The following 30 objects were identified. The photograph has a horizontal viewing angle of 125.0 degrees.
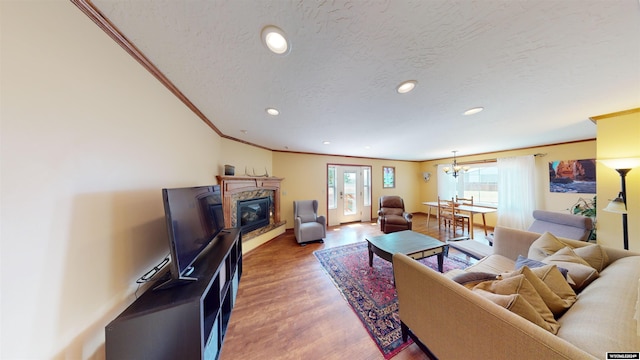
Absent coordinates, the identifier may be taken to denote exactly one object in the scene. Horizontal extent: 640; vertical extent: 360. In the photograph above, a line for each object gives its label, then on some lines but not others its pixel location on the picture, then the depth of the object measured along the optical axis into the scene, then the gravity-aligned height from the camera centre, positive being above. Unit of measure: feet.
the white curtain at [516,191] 12.20 -1.03
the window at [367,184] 16.43 -0.53
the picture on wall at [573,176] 10.45 +0.05
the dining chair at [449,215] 12.47 -2.84
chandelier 14.02 +0.88
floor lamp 5.83 -0.65
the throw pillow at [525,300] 2.60 -2.10
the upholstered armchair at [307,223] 10.78 -2.97
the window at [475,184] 14.42 -0.58
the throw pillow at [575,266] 3.62 -2.12
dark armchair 11.58 -2.73
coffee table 6.89 -2.97
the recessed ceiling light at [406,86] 4.37 +2.53
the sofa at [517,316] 2.20 -2.23
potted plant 9.36 -1.90
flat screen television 3.32 -1.08
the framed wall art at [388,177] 17.34 +0.21
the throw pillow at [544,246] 5.00 -2.14
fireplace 8.58 -1.01
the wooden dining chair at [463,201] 14.48 -2.03
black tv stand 2.70 -2.50
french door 15.15 -1.35
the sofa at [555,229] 7.12 -2.41
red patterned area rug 4.76 -4.32
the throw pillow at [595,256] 4.17 -2.05
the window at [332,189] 14.94 -0.85
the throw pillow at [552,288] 3.03 -2.16
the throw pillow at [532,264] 3.70 -2.25
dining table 11.62 -2.25
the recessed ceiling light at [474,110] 5.93 +2.48
